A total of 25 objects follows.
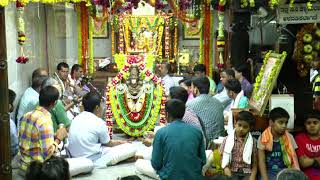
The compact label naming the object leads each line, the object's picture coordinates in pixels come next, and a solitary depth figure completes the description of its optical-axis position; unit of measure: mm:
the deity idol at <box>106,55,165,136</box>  7918
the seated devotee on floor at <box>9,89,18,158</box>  5273
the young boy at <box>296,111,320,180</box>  4695
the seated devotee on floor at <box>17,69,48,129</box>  6410
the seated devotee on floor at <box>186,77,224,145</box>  5832
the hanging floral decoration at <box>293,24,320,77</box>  5500
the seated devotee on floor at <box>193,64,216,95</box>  8531
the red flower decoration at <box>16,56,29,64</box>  7062
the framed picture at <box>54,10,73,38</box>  10608
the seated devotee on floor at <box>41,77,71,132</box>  6094
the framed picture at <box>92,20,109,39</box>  14961
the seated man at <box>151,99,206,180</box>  4324
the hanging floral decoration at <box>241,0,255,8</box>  6273
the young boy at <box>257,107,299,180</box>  4664
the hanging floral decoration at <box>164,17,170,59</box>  14484
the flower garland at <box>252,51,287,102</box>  5137
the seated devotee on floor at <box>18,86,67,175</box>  5074
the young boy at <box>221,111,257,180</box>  4730
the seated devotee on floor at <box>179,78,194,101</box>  7555
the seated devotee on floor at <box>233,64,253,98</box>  7131
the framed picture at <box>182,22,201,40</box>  14805
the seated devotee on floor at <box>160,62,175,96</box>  9109
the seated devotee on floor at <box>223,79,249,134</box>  6367
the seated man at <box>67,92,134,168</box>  5930
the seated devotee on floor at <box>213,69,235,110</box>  7641
